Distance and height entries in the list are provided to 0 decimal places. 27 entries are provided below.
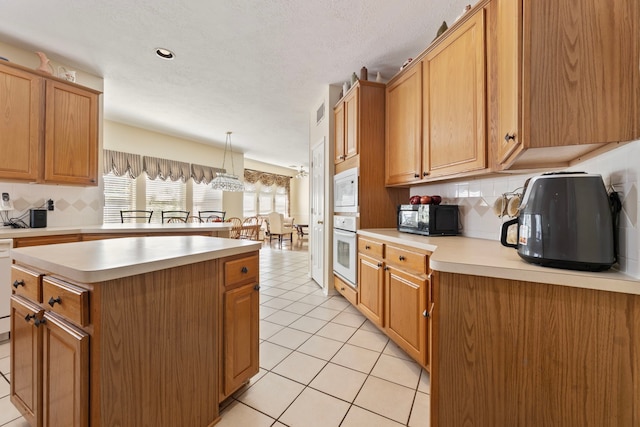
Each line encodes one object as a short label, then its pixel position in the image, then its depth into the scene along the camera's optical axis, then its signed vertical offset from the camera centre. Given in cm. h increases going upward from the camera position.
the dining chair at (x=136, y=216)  491 -5
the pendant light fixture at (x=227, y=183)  525 +64
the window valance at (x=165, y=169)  518 +94
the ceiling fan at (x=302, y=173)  828 +132
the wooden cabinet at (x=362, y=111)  265 +107
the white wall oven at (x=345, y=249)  263 -38
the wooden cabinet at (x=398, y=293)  163 -58
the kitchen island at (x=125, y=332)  87 -47
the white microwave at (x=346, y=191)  266 +26
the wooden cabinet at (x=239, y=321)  132 -58
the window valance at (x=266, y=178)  800 +120
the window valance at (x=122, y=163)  464 +92
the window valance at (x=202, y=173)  599 +95
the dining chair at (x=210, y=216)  610 -6
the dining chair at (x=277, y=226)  729 -34
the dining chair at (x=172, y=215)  539 -3
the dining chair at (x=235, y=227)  576 -28
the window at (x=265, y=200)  873 +46
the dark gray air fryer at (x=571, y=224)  88 -3
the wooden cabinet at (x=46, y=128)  229 +81
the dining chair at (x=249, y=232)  607 -44
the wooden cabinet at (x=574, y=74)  84 +49
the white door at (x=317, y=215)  343 -1
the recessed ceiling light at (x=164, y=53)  258 +161
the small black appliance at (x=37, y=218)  253 -5
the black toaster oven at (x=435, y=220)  203 -4
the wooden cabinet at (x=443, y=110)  167 +79
